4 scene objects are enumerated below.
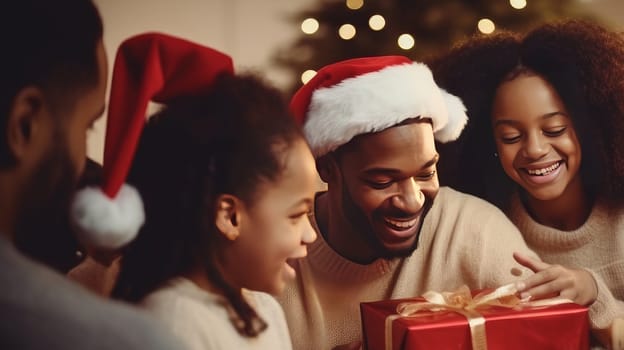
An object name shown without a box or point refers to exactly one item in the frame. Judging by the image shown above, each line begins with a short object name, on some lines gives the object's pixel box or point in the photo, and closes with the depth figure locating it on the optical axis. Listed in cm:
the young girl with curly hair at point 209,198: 103
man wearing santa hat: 137
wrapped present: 124
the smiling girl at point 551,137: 163
